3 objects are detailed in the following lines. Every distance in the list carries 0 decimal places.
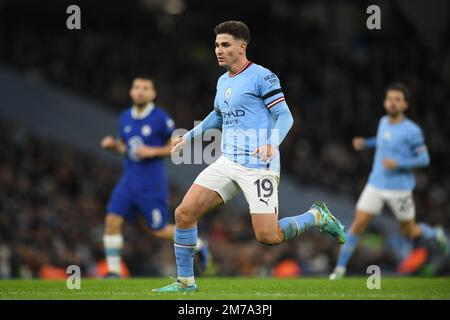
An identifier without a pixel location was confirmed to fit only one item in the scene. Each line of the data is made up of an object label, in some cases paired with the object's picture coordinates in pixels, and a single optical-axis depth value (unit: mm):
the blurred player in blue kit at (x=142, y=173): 12273
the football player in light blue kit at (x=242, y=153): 8633
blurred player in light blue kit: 12484
